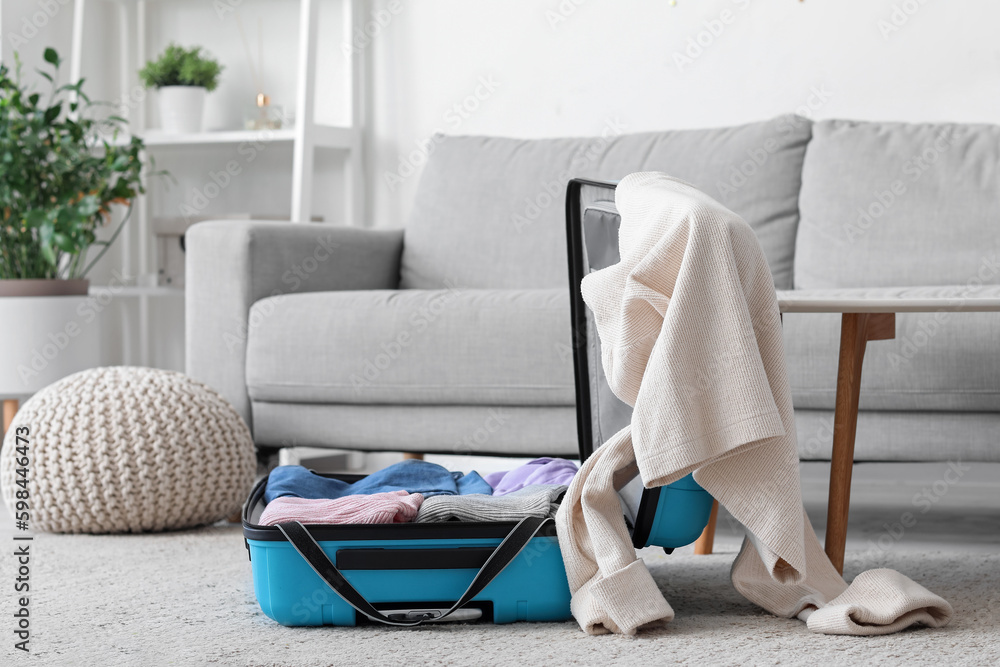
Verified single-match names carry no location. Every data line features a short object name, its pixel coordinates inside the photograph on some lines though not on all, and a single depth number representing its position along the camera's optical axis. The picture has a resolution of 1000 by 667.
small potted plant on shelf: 5.98
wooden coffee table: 3.95
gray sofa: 4.35
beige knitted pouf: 4.36
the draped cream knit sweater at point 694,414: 3.56
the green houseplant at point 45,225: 5.31
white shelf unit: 5.83
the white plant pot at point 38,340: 5.29
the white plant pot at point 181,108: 6.01
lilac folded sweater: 4.01
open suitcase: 3.70
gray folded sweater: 3.76
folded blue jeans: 3.96
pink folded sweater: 3.74
